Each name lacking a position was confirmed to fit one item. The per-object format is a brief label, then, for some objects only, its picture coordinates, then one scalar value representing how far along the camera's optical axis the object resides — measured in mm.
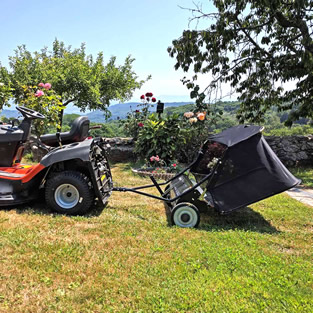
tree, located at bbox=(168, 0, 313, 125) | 7684
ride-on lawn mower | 3703
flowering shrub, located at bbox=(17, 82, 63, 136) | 6512
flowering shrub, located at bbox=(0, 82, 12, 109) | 6432
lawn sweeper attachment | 3479
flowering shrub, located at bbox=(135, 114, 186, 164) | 8087
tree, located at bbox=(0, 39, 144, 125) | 14418
